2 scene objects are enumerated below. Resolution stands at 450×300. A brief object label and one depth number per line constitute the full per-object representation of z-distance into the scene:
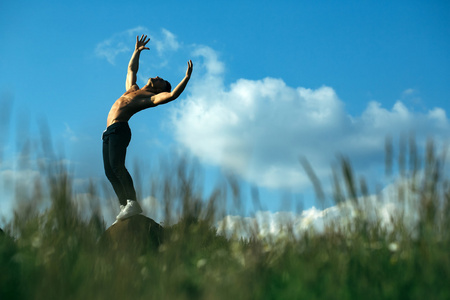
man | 7.25
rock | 6.16
